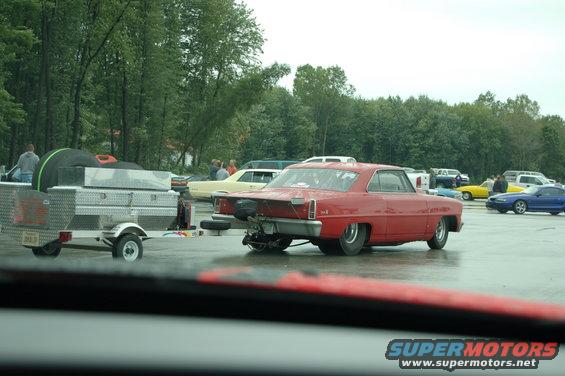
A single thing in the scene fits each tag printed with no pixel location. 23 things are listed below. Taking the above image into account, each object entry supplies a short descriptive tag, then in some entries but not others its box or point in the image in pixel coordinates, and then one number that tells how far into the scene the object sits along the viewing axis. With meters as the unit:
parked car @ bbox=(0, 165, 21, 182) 19.13
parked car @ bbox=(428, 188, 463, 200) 41.79
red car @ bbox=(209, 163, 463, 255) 12.27
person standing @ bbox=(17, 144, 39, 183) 18.75
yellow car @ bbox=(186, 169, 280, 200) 25.64
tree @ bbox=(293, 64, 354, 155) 113.46
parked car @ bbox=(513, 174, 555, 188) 57.21
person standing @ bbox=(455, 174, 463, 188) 69.50
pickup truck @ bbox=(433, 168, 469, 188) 64.09
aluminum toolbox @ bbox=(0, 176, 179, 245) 10.52
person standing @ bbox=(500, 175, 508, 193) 38.44
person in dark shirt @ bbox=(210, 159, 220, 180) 29.04
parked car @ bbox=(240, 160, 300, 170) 37.56
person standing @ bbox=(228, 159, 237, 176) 29.50
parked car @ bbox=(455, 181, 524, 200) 50.84
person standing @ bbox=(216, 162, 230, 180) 28.52
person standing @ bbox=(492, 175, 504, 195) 38.44
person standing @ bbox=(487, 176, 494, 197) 49.29
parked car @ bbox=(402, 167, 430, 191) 43.97
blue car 33.34
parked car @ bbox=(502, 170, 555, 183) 71.97
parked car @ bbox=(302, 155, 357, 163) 34.74
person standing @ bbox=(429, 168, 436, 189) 44.03
